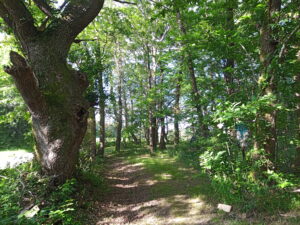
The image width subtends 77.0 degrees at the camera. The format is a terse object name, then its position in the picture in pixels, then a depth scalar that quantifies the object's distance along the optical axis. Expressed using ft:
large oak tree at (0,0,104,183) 13.53
